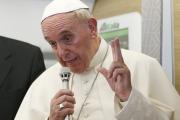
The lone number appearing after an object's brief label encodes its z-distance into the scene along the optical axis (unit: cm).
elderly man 363
